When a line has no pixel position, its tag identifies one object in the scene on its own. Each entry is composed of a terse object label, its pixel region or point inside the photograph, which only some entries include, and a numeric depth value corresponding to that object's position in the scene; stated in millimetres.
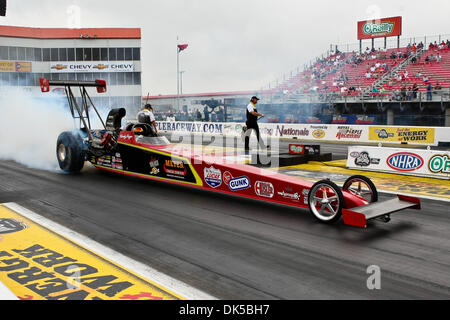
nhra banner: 10547
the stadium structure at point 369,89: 28062
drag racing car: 5930
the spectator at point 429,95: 27234
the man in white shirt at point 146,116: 10953
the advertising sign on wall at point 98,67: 48281
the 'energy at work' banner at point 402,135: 19172
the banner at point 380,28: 40344
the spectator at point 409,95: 27969
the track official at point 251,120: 12737
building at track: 46375
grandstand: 31984
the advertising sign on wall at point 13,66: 45531
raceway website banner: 19289
